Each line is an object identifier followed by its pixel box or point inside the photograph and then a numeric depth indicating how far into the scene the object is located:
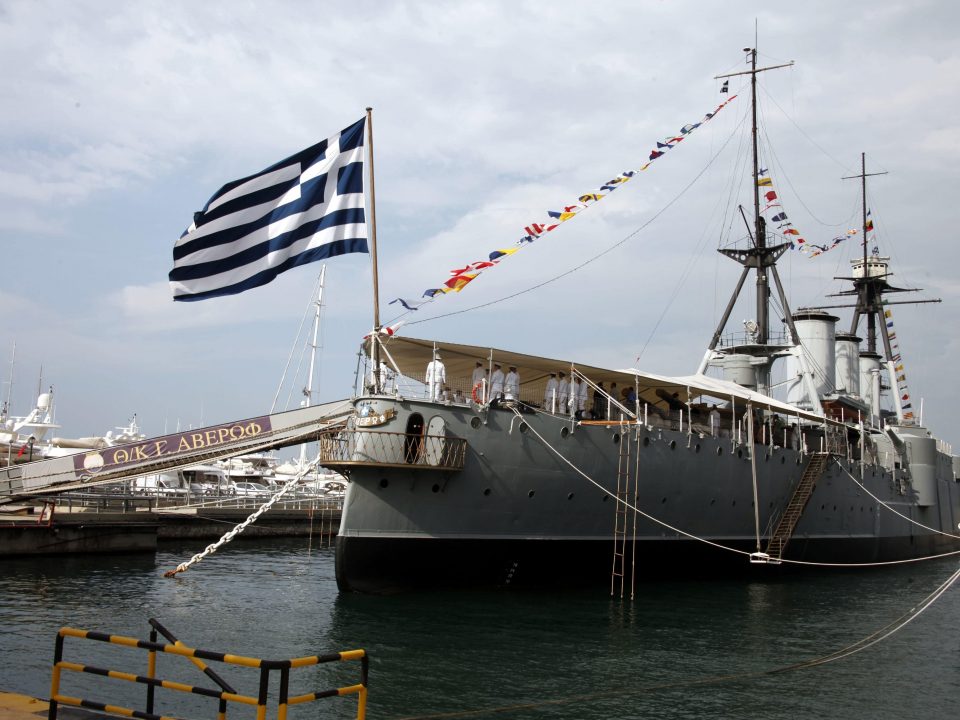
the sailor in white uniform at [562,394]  21.62
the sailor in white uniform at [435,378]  19.98
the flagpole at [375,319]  19.32
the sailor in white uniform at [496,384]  20.69
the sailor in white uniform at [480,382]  20.55
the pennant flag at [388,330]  19.75
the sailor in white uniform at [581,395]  22.12
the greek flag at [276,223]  16.67
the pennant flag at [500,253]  19.53
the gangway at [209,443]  19.95
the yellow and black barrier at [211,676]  6.49
